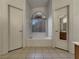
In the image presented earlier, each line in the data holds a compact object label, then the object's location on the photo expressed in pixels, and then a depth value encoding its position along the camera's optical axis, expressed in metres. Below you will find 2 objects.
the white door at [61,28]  2.91
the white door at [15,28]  2.87
